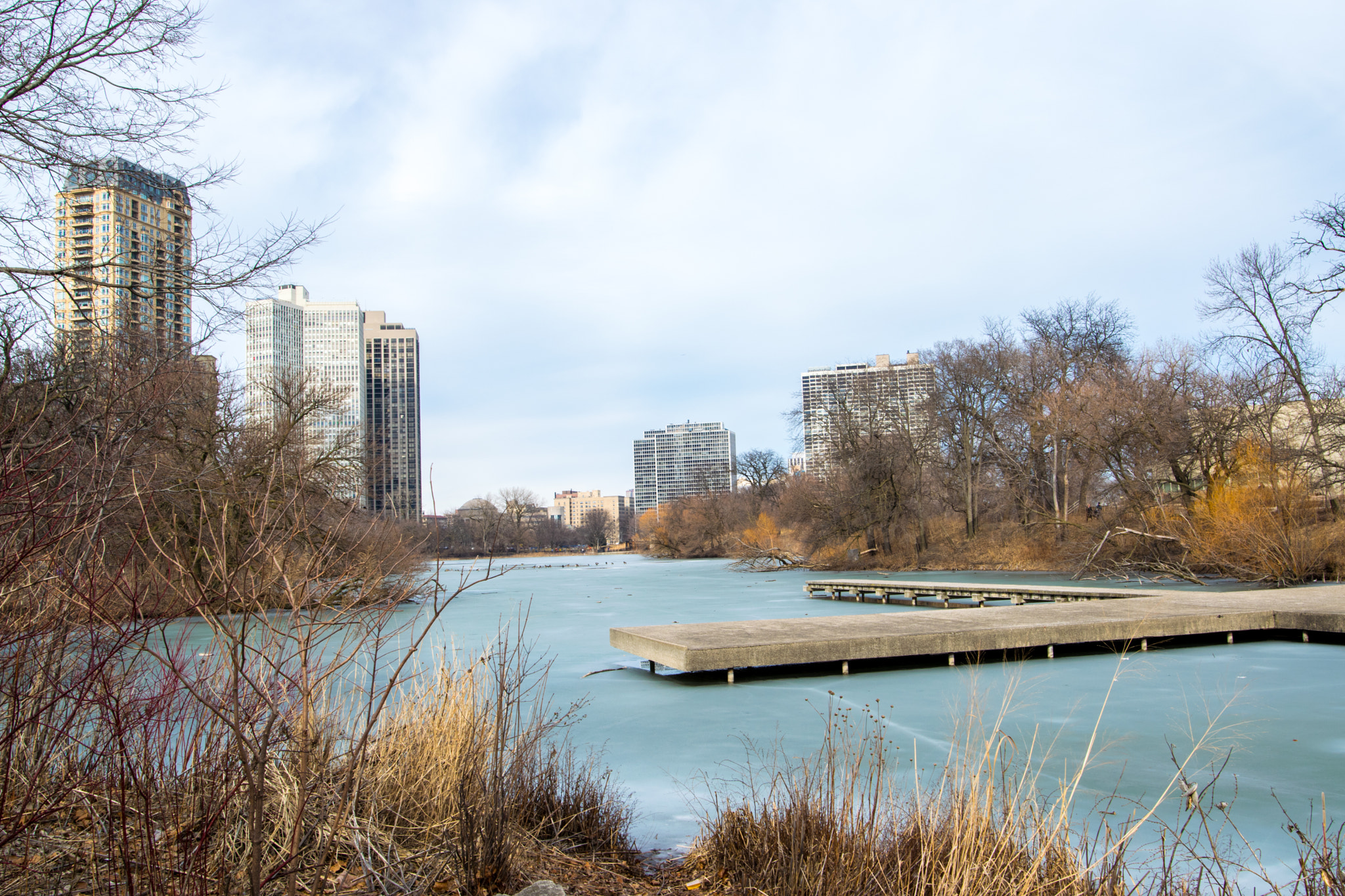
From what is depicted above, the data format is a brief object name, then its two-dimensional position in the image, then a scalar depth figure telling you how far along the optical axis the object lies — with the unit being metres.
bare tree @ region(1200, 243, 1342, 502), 19.98
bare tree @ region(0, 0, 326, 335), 5.68
